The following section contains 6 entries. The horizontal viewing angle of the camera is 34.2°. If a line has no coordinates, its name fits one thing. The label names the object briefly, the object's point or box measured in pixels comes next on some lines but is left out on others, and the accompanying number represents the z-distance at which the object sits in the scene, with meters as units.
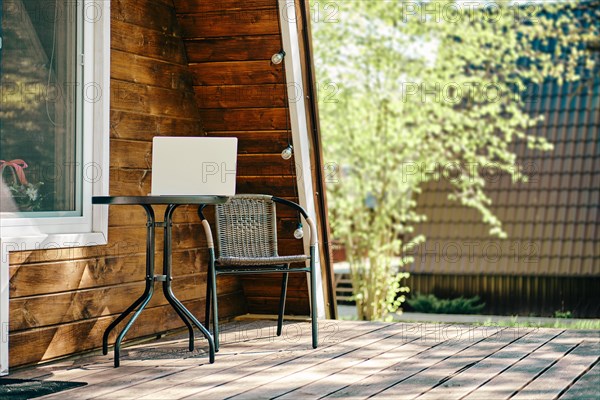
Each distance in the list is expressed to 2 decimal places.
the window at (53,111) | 4.05
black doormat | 3.45
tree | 10.35
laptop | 4.29
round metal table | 4.01
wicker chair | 4.63
